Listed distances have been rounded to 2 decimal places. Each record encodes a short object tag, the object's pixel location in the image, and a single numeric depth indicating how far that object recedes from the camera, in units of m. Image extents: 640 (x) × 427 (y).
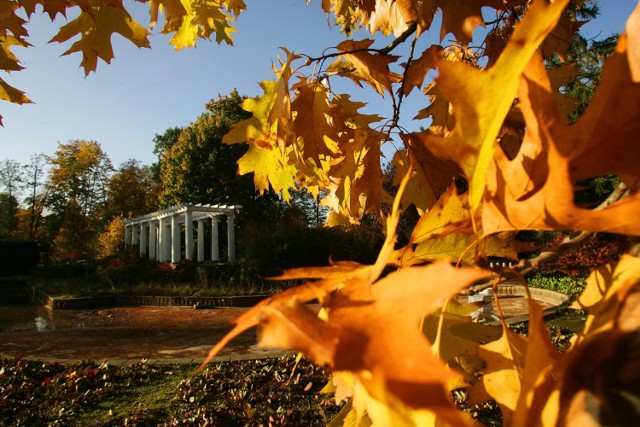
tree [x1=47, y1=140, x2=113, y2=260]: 29.31
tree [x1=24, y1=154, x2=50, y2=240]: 30.95
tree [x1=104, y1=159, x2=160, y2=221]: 31.83
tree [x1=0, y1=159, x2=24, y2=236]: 31.00
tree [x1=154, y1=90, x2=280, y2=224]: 24.67
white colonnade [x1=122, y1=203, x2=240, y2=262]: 18.19
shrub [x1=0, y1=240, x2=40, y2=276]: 21.69
